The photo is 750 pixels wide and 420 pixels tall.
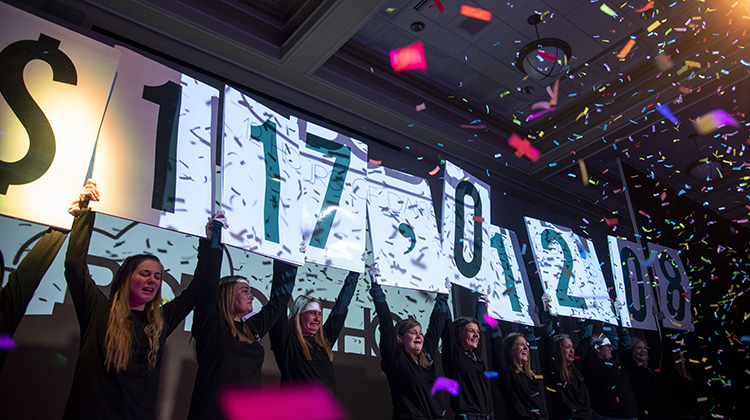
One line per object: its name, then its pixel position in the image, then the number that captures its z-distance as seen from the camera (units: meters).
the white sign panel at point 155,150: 2.32
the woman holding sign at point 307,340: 2.84
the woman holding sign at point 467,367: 3.41
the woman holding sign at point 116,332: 2.07
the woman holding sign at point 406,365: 3.13
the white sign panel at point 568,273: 4.26
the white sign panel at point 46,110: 2.05
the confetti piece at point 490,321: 4.18
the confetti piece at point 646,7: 3.74
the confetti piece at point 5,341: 2.06
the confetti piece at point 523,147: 5.10
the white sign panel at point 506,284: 3.86
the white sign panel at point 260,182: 2.62
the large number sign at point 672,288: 4.86
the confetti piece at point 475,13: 3.73
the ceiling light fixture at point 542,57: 3.75
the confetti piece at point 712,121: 5.00
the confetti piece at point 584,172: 5.50
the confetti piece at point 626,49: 4.11
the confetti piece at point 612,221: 6.54
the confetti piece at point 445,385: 3.47
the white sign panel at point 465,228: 3.64
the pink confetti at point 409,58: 4.13
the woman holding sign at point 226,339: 2.44
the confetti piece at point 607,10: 3.75
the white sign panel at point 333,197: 2.95
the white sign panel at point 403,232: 3.24
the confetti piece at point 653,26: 3.95
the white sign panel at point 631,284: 4.79
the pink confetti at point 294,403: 2.63
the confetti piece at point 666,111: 4.45
